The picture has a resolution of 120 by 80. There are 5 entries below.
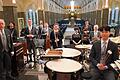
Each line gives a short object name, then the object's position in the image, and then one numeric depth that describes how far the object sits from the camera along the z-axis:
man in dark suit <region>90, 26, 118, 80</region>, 3.38
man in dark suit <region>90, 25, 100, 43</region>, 6.85
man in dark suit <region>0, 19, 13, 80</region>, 4.58
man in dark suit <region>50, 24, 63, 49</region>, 6.71
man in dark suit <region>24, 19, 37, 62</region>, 6.42
